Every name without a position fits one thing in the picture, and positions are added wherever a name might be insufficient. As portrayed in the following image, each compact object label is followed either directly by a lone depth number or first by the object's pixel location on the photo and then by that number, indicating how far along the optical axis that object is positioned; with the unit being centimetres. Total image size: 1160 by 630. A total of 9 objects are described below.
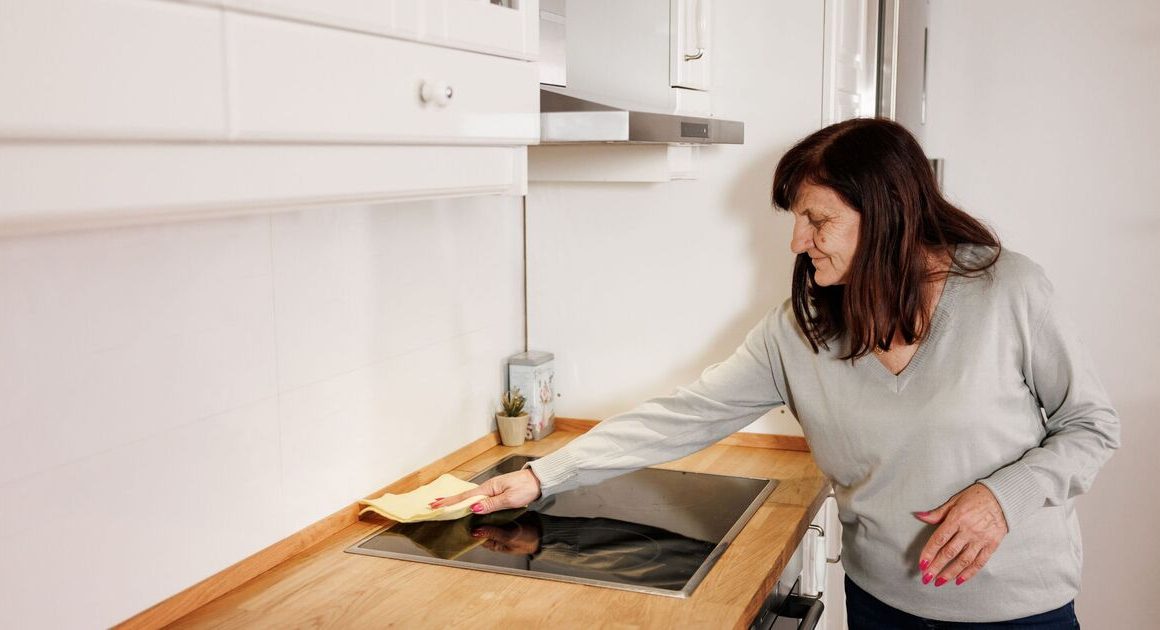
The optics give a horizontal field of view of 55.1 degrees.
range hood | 172
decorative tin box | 242
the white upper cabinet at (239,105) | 78
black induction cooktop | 167
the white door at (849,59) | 228
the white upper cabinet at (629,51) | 212
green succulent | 238
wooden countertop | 148
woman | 164
